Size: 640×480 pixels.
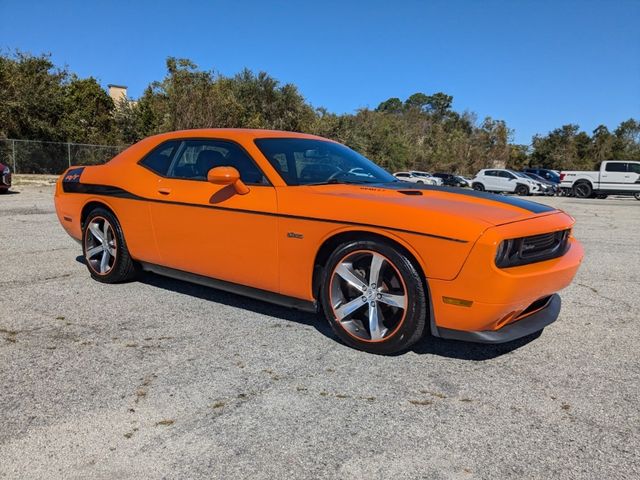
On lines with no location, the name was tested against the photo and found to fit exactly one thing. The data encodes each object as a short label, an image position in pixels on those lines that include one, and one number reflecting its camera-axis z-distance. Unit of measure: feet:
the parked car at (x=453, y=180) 123.44
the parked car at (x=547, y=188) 95.40
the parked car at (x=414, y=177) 112.27
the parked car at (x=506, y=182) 95.50
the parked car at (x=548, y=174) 127.03
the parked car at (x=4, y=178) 45.93
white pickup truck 82.99
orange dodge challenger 9.62
